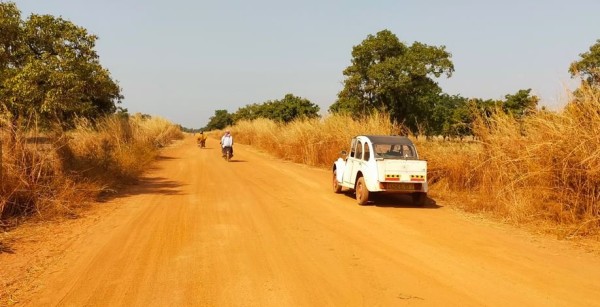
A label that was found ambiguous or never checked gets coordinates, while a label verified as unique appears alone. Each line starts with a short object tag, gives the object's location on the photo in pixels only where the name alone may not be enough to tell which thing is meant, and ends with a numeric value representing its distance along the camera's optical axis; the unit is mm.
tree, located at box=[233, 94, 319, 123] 59125
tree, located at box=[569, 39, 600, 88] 9380
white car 11492
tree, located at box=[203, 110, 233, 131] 124325
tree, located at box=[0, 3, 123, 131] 11664
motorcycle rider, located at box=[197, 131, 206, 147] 42188
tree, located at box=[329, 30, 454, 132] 32688
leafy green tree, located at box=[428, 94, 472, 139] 49138
